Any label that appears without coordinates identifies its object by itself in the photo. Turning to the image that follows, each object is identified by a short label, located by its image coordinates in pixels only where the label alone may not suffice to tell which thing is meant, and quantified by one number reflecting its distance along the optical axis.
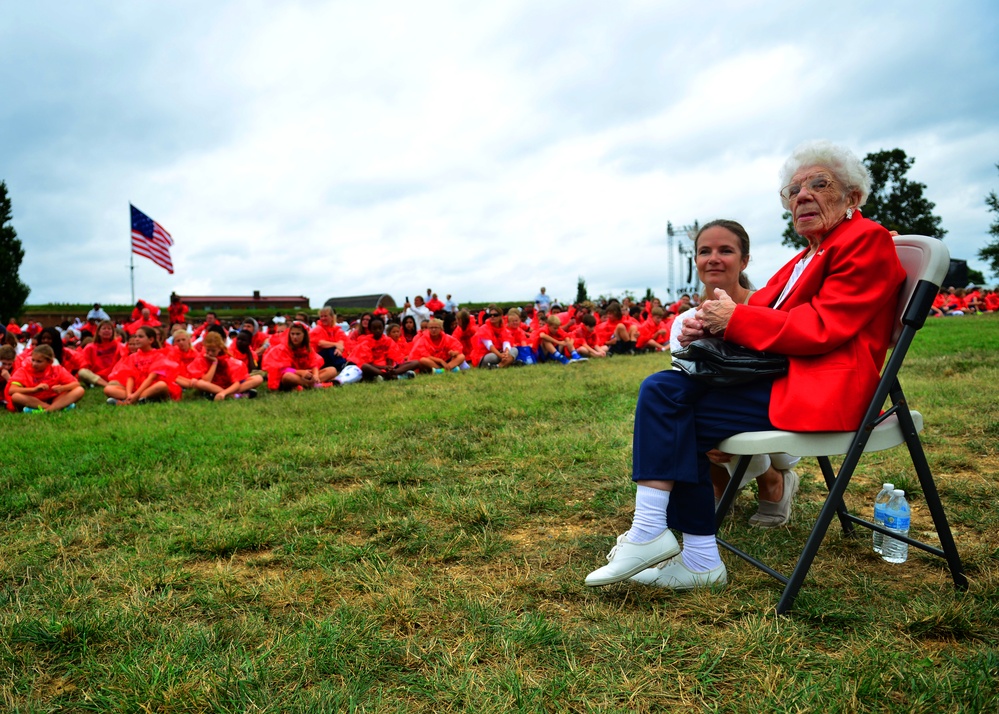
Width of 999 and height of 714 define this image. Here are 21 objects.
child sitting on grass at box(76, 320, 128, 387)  11.24
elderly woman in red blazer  2.23
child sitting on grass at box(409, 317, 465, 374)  12.12
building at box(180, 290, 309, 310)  46.16
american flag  22.50
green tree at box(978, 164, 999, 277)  27.78
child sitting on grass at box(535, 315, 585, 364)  14.12
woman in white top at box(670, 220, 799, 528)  3.14
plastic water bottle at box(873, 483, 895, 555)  2.85
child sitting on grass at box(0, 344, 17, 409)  9.46
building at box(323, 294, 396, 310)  47.69
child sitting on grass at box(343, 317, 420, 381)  11.20
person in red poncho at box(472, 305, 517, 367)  13.09
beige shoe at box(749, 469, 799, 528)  3.21
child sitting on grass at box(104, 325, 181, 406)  9.12
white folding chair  2.20
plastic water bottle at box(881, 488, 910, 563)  2.75
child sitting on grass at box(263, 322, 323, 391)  10.16
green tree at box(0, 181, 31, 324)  33.41
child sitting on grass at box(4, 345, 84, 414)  8.59
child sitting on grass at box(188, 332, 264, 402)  9.30
